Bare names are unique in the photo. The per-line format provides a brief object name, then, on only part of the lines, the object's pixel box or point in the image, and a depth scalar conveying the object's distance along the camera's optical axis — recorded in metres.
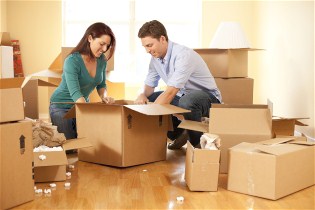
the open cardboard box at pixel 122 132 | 2.65
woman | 3.01
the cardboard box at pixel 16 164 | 1.87
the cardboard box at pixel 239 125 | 2.50
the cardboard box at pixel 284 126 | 2.89
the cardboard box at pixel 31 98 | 3.77
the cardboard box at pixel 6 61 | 2.56
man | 2.99
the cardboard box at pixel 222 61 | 3.65
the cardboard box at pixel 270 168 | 2.09
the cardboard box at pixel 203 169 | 2.18
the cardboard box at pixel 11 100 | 1.87
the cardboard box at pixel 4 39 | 2.74
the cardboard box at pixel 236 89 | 3.66
